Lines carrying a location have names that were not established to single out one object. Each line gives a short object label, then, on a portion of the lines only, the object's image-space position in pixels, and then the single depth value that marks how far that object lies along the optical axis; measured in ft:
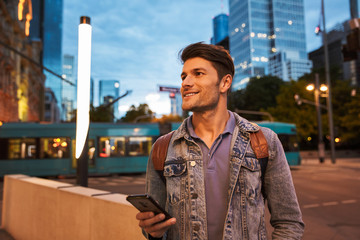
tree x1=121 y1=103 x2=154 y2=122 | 173.47
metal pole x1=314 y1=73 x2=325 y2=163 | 79.00
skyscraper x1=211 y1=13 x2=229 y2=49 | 524.93
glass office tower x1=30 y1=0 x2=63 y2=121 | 493.77
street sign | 71.20
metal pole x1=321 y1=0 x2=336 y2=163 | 77.10
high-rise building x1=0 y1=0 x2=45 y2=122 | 98.02
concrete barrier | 9.52
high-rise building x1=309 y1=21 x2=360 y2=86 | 299.79
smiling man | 5.00
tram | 51.06
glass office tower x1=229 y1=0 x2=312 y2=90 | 371.97
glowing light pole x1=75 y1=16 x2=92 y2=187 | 14.42
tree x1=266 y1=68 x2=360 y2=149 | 109.91
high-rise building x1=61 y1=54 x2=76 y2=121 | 567.18
